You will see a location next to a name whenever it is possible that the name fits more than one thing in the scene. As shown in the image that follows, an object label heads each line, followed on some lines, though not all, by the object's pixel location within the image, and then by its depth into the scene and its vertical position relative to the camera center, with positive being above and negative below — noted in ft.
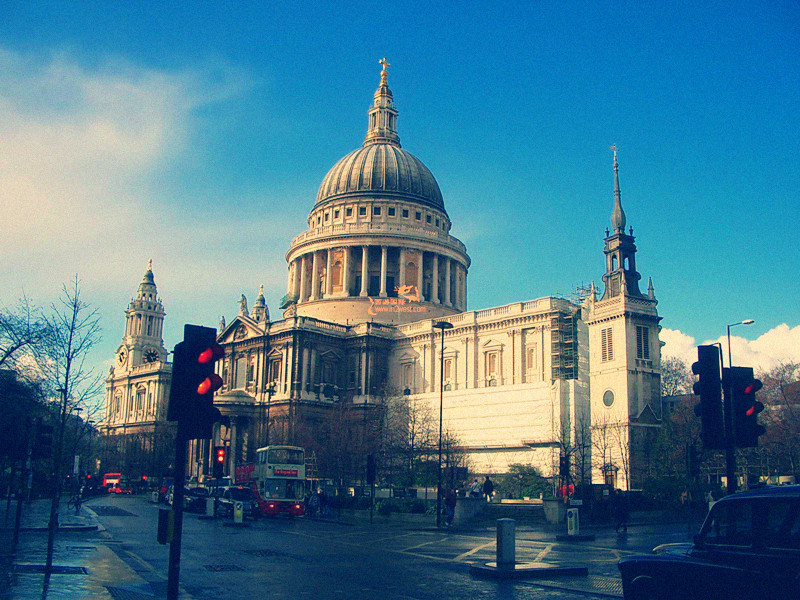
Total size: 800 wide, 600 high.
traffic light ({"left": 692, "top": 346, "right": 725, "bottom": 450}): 47.55 +3.67
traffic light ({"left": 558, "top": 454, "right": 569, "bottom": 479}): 131.10 -0.62
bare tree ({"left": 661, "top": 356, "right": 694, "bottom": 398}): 302.86 +33.04
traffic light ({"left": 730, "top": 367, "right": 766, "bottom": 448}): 47.42 +3.28
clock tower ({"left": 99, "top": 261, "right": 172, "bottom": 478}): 342.64 +29.54
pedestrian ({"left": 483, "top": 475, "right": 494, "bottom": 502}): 165.37 -5.46
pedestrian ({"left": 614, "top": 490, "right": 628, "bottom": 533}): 119.24 -7.46
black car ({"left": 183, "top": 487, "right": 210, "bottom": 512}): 169.07 -8.85
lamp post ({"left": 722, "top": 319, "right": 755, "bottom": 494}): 47.60 +1.79
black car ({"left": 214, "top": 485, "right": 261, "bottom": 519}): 145.93 -7.92
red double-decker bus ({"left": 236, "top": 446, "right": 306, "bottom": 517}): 160.86 -4.49
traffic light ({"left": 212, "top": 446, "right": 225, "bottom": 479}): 145.28 -0.72
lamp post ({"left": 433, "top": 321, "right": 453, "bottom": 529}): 128.06 -7.32
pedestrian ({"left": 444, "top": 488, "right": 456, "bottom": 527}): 130.21 -7.10
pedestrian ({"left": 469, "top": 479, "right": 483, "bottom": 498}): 151.32 -5.78
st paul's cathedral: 207.51 +35.43
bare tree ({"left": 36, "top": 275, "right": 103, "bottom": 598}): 70.79 +12.01
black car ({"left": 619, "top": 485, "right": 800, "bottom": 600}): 32.17 -3.81
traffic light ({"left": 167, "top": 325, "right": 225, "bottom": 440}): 37.60 +3.35
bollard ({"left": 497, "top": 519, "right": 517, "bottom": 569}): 66.54 -6.65
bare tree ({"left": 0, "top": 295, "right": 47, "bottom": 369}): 125.90 +18.22
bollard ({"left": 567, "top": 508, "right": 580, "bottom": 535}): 106.73 -7.61
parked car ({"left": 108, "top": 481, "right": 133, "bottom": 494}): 303.27 -12.04
